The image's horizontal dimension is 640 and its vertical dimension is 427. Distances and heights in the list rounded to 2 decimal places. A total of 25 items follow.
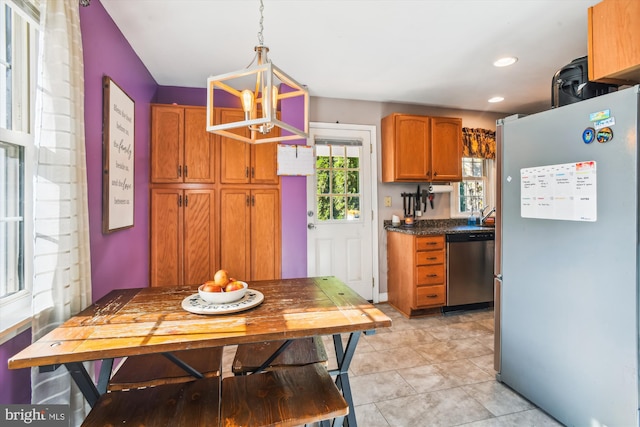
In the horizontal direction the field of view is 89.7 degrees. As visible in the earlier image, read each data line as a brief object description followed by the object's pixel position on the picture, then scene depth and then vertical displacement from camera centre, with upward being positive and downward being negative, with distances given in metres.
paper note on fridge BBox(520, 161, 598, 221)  1.58 +0.11
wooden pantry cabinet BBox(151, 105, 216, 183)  3.08 +0.65
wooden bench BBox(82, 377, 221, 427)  1.09 -0.70
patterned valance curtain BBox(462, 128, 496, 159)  4.20 +0.91
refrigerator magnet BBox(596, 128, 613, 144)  1.50 +0.36
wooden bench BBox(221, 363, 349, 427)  1.12 -0.71
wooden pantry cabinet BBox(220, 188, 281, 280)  3.24 -0.20
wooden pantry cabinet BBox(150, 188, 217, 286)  3.10 -0.23
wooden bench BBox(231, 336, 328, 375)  1.50 -0.70
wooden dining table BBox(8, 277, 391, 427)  1.08 -0.44
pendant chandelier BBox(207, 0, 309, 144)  1.22 +0.47
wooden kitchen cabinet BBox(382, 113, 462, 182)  3.69 +0.75
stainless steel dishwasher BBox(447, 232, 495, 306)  3.45 -0.60
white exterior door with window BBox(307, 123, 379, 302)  3.69 +0.06
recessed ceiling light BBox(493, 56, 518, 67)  2.75 +1.32
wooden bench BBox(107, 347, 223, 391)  1.36 -0.71
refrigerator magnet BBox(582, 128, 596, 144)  1.57 +0.38
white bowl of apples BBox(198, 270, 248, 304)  1.44 -0.35
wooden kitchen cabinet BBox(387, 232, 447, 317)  3.38 -0.64
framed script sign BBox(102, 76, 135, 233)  2.02 +0.39
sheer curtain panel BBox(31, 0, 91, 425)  1.33 +0.11
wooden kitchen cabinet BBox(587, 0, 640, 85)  1.57 +0.87
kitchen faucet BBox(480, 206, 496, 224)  3.99 -0.04
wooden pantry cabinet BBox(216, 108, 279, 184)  3.23 +0.54
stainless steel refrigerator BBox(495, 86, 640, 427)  1.46 -0.25
